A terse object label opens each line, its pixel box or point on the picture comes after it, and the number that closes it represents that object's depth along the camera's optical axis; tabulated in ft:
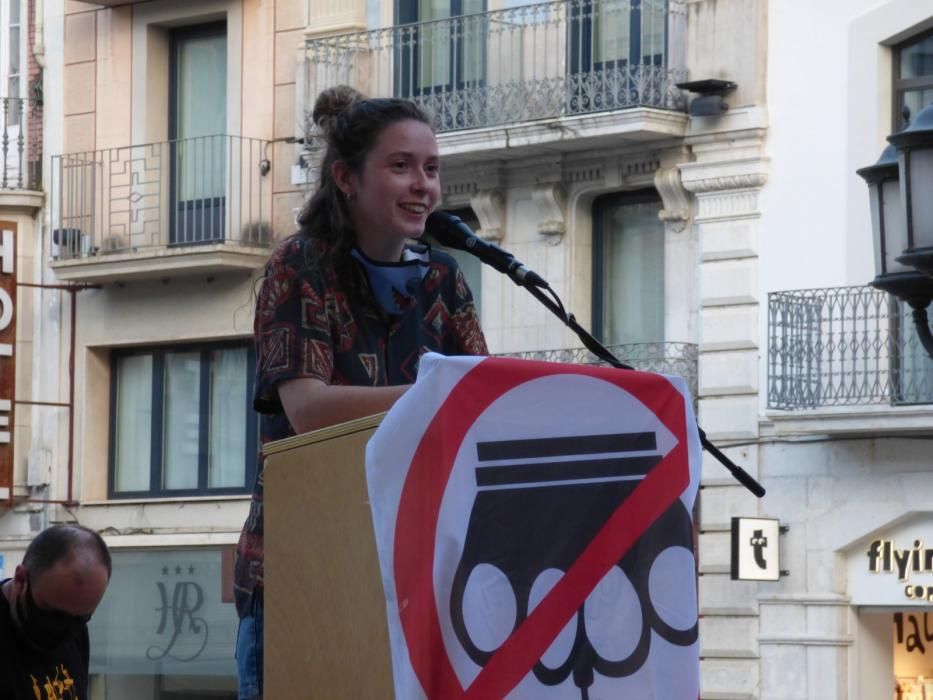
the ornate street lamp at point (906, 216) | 34.35
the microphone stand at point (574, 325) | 13.89
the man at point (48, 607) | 18.37
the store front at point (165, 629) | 79.15
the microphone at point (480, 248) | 13.75
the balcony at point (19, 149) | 84.43
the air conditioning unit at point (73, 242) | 82.38
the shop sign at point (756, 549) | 65.77
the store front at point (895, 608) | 63.93
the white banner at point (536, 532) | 11.09
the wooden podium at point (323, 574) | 11.46
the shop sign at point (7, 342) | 83.10
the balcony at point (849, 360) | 62.44
